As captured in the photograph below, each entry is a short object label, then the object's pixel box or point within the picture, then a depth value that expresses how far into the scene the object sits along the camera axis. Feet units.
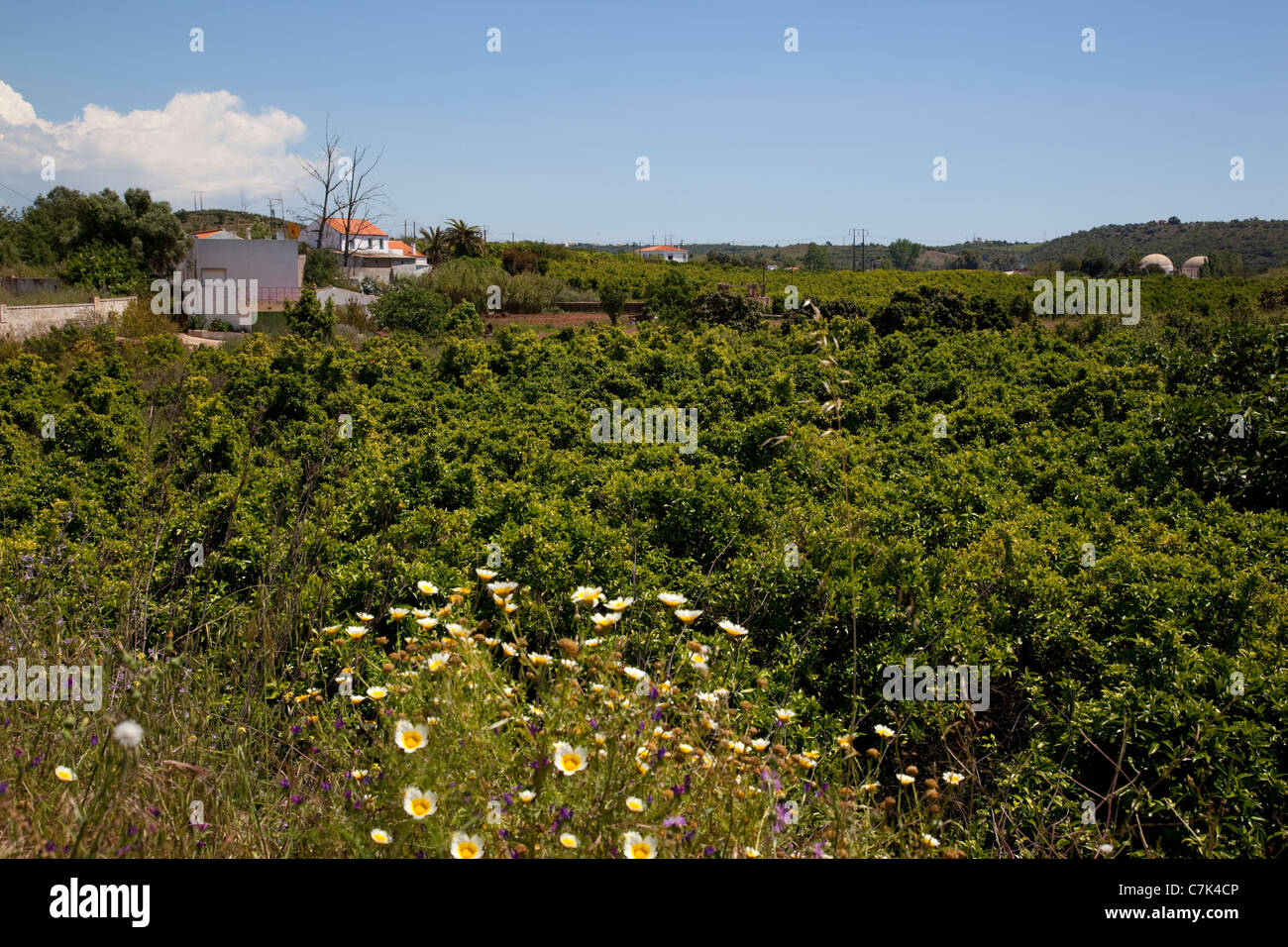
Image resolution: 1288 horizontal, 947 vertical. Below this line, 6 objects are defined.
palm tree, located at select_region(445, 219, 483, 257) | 191.93
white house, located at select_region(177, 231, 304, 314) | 125.29
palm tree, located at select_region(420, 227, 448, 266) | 195.93
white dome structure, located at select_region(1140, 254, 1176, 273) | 198.29
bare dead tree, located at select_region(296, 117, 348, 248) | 121.82
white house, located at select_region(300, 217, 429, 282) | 195.42
